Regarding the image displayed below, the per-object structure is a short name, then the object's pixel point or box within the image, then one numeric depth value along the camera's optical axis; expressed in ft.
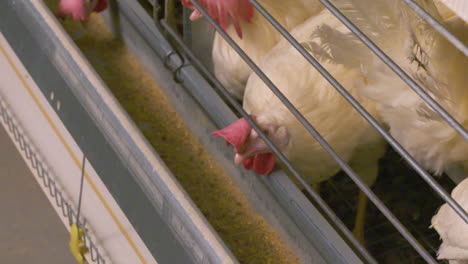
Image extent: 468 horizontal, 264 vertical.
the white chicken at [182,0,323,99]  6.57
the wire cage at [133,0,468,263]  5.87
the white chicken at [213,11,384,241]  6.25
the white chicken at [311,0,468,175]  5.68
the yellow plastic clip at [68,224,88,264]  7.23
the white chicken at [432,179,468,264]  5.52
